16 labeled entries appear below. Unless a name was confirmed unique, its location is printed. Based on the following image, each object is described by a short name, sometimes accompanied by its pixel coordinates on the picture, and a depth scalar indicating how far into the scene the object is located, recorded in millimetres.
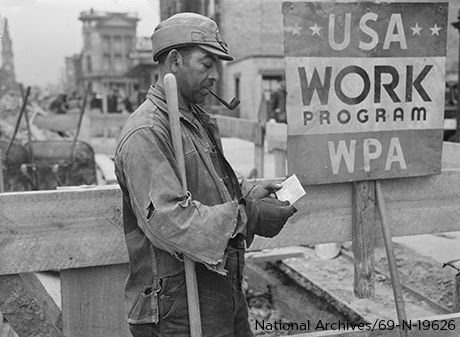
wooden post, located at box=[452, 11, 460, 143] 7630
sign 2924
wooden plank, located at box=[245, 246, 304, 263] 5207
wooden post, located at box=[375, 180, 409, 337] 2795
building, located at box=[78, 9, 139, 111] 33438
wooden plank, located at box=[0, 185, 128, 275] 2539
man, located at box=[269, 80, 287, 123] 15628
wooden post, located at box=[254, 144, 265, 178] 6879
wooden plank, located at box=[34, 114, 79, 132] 14139
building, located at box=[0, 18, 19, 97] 31375
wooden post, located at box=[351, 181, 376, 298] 3068
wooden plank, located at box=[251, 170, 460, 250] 3020
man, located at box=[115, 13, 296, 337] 1944
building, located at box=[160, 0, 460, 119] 23219
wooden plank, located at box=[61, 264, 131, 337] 2723
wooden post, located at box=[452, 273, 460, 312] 3529
